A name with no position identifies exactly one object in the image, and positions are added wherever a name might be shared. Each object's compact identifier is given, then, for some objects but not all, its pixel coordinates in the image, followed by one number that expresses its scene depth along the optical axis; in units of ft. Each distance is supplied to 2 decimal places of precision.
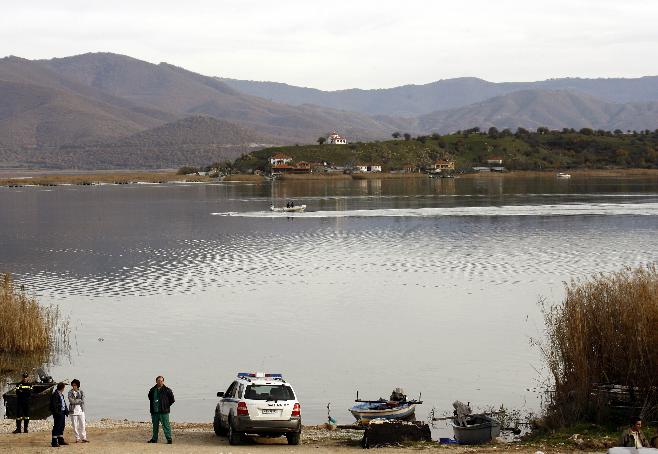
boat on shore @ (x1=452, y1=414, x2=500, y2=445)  97.14
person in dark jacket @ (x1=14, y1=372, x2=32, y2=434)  99.56
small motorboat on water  469.98
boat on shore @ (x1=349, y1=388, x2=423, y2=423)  104.58
